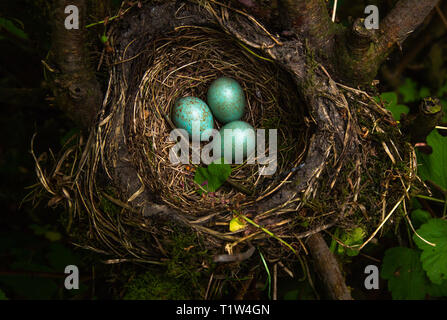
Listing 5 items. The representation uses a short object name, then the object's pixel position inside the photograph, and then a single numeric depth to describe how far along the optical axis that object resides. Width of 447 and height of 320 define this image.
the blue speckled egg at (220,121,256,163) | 0.48
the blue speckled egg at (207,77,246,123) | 0.48
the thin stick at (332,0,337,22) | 0.44
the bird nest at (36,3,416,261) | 0.43
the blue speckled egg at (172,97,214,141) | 0.48
